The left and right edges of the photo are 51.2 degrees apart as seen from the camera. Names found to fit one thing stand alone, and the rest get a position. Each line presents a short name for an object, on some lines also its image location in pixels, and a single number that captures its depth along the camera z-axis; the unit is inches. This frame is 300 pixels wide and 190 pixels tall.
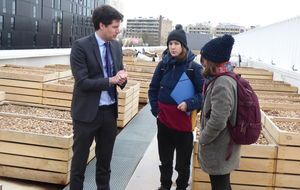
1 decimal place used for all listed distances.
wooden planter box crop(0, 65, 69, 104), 217.6
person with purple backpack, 85.1
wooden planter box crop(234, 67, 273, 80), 321.8
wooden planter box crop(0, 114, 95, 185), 129.6
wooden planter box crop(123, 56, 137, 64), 410.4
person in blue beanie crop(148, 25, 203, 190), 114.0
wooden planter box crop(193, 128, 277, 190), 122.1
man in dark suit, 100.4
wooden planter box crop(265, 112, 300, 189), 121.1
